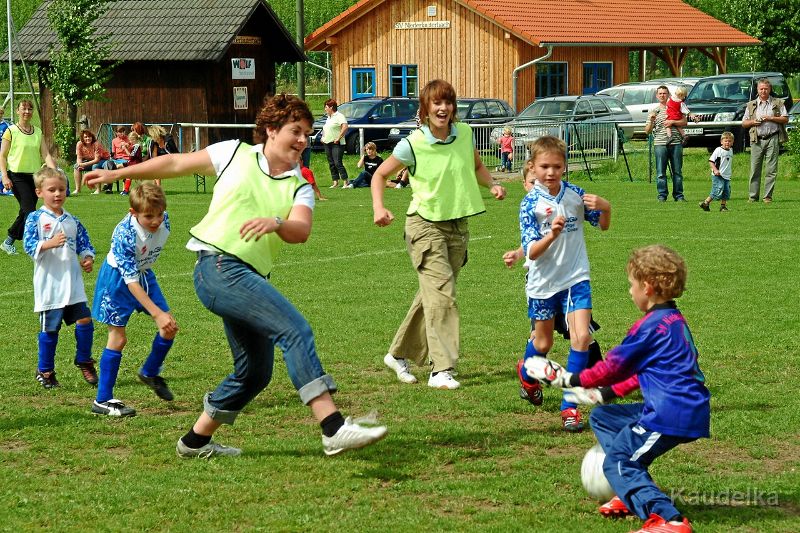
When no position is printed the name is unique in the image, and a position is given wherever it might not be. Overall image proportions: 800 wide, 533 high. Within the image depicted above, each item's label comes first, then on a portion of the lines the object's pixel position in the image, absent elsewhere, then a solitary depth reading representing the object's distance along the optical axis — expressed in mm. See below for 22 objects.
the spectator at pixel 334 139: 27406
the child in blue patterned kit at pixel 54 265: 8422
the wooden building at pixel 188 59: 40844
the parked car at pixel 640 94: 38000
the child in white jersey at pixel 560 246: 7262
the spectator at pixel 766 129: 20844
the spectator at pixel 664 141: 21734
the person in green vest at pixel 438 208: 8438
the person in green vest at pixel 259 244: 5980
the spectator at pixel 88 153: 28125
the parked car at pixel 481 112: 33812
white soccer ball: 5629
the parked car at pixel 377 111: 36688
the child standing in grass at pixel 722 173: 20484
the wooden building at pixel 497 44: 48406
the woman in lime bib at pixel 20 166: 16812
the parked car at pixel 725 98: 31375
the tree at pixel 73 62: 35250
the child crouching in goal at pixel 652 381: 5273
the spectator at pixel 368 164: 27438
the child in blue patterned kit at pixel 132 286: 7512
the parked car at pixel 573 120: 29281
